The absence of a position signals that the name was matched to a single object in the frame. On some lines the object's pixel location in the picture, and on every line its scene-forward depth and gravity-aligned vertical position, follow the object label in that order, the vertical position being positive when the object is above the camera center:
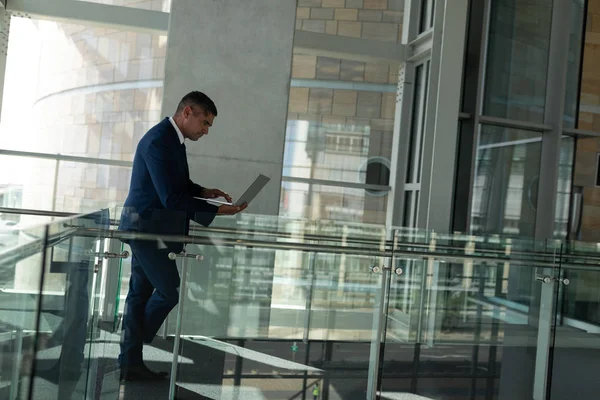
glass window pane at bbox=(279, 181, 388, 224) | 9.87 +0.13
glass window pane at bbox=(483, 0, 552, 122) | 9.30 +2.20
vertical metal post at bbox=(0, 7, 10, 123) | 8.75 +1.73
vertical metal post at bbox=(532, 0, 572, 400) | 9.44 +1.53
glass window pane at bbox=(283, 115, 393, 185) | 10.04 +0.86
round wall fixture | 10.16 +0.63
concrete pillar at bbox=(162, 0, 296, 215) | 7.39 +1.27
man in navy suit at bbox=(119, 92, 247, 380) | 4.32 -0.17
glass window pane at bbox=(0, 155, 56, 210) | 9.41 +0.12
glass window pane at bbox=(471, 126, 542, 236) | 9.33 +0.60
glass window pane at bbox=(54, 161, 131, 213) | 9.89 +0.13
